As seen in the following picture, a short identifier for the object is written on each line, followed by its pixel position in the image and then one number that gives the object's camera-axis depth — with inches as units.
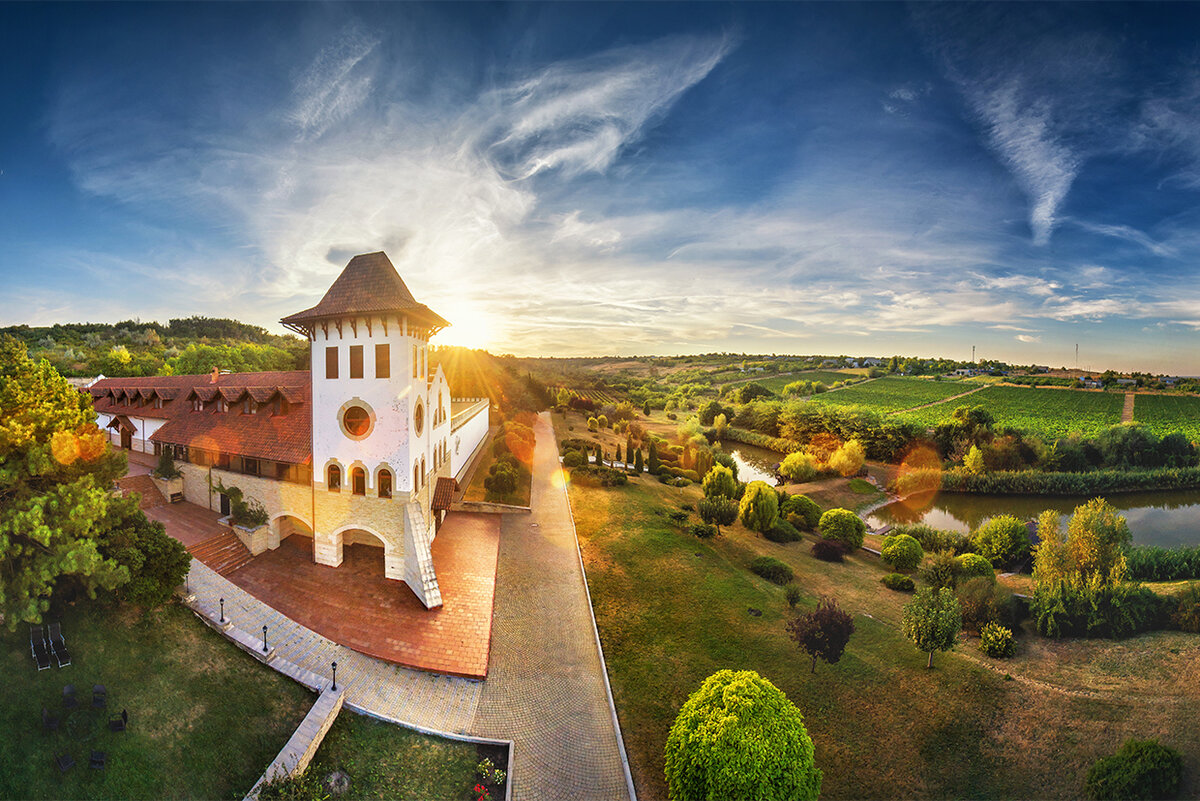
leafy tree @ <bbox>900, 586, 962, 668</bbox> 550.0
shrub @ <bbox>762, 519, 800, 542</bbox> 1075.9
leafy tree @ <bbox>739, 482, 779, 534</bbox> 1091.9
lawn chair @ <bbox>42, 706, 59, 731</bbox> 394.1
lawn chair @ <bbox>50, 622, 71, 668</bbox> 454.3
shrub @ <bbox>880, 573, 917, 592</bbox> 842.2
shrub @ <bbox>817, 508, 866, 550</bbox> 1039.6
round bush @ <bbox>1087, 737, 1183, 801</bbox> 372.8
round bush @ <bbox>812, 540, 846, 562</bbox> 984.3
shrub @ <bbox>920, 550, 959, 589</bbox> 818.8
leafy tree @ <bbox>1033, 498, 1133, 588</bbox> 679.7
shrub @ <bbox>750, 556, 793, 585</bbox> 850.8
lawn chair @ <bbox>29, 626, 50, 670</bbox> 446.9
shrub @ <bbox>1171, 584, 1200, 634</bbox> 605.0
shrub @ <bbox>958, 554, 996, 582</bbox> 823.7
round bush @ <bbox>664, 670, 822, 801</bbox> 346.9
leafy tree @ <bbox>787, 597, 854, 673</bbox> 563.5
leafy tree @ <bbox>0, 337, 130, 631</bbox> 425.1
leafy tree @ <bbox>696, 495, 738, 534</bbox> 1041.5
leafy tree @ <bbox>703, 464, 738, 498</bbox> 1227.9
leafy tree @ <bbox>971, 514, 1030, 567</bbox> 967.0
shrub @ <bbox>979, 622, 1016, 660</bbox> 600.7
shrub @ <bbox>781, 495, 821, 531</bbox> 1185.4
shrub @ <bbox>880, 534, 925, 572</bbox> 911.0
